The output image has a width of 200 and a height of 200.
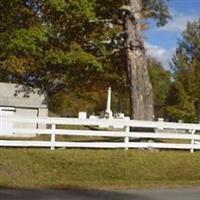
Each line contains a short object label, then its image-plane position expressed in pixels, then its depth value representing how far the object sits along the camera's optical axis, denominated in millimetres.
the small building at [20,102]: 46906
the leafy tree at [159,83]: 76881
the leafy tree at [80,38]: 29156
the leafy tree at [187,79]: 67312
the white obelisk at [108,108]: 67812
